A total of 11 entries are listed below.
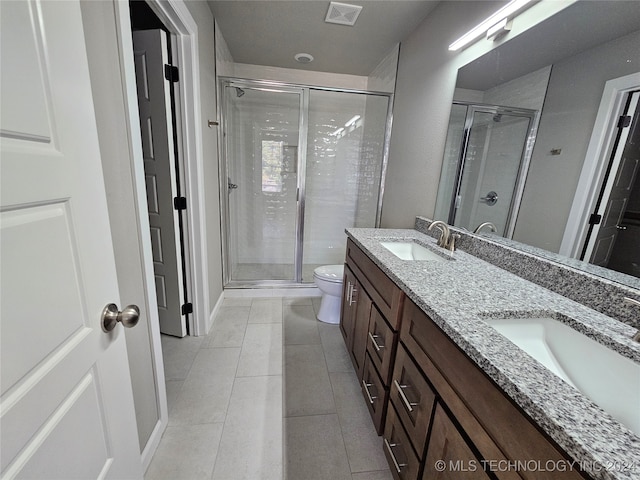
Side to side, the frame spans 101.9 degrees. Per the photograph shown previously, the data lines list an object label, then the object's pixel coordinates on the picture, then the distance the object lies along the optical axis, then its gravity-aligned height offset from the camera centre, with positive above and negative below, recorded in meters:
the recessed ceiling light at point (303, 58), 2.63 +1.20
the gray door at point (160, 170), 1.55 -0.01
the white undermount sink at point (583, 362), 0.61 -0.45
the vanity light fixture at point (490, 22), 1.20 +0.83
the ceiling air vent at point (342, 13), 1.82 +1.18
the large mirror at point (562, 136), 0.84 +0.22
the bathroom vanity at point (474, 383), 0.45 -0.44
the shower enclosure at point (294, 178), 2.91 -0.02
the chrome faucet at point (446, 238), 1.50 -0.30
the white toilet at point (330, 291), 2.20 -0.95
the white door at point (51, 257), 0.41 -0.18
